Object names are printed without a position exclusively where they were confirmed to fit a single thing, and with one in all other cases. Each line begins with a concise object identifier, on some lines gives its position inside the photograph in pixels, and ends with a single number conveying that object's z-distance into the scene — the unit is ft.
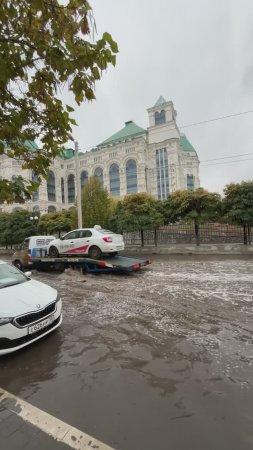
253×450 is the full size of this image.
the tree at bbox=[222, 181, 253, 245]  51.72
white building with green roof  225.35
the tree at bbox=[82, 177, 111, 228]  79.97
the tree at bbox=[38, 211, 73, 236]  93.45
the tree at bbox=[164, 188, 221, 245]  58.54
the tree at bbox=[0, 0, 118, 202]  8.29
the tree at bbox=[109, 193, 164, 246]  63.62
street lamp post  56.98
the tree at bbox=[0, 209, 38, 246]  94.73
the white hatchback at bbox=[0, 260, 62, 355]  11.50
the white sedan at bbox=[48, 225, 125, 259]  33.83
